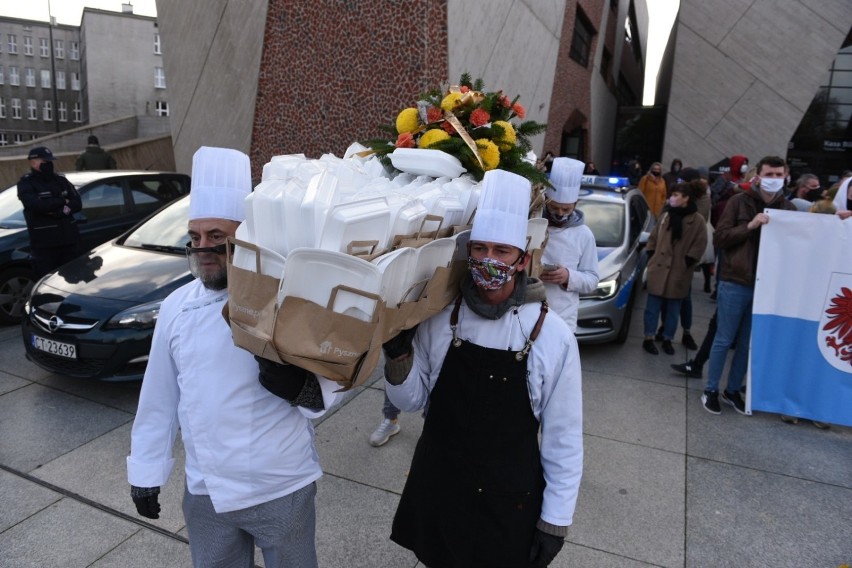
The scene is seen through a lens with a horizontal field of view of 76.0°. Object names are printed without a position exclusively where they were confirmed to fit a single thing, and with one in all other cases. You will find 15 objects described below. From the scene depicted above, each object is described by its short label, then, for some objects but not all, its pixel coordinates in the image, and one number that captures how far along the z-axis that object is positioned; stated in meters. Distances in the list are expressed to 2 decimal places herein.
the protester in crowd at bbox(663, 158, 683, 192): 11.55
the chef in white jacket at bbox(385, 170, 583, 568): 1.91
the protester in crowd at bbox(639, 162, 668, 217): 10.57
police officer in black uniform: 6.04
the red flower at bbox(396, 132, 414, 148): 2.44
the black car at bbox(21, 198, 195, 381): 4.50
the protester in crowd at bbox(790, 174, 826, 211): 8.16
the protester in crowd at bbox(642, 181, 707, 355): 6.03
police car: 6.09
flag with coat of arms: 4.39
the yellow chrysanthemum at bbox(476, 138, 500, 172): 2.38
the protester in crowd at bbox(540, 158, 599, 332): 3.49
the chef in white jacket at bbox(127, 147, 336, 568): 1.82
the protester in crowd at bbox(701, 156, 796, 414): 4.47
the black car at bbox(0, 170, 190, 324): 6.48
